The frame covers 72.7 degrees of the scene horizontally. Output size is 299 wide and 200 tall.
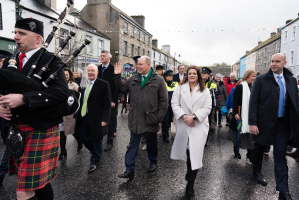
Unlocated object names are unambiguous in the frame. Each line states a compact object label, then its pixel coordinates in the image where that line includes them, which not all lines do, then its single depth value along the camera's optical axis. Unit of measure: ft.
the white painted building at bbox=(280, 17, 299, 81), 79.56
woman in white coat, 10.17
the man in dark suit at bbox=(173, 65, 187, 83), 25.20
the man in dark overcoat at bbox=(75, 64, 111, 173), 12.87
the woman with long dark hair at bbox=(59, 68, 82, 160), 14.40
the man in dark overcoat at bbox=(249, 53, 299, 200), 9.60
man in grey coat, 11.75
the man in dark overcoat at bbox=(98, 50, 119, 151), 17.40
